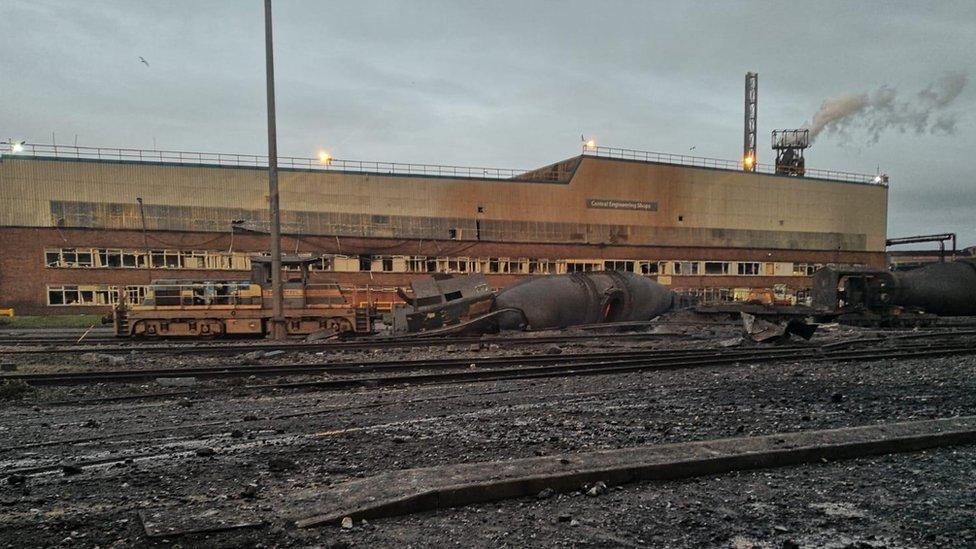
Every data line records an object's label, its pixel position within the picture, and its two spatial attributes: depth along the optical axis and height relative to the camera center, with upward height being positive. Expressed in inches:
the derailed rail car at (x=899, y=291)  847.1 -71.9
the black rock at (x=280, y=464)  194.4 -80.9
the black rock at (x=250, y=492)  164.9 -77.3
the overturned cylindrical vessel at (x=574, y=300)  756.6 -76.2
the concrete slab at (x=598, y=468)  152.6 -74.8
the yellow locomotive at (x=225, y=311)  770.8 -88.1
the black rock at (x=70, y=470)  191.2 -80.2
